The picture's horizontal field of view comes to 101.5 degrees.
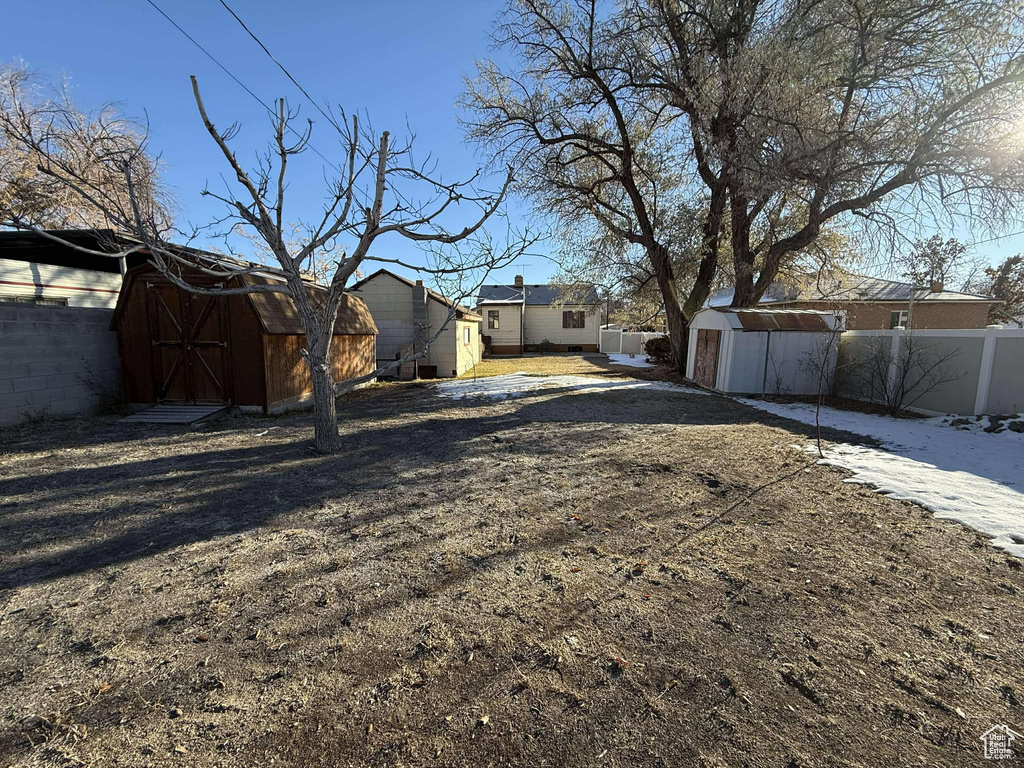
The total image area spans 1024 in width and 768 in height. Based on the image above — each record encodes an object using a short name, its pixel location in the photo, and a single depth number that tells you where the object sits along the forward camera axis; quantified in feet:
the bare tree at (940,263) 87.61
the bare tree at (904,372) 26.81
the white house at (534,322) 86.17
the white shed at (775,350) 35.12
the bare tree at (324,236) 16.75
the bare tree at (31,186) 41.45
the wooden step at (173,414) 25.09
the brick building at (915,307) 72.79
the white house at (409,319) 48.98
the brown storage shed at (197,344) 26.76
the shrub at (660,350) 61.16
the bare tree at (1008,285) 88.07
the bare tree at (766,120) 29.96
